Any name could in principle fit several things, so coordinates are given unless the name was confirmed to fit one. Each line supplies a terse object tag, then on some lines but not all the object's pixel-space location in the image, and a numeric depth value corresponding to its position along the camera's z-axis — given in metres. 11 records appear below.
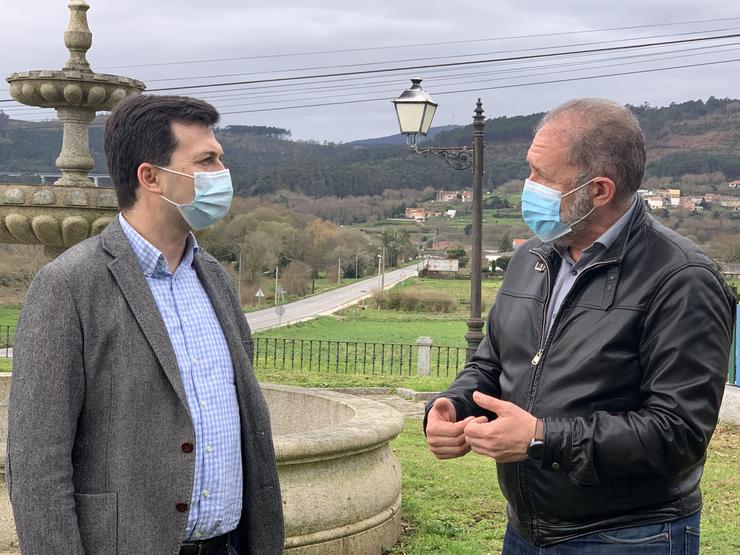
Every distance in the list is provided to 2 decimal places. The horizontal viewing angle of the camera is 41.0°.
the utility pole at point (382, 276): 69.43
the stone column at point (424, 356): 17.83
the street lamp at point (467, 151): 13.13
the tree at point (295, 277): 74.06
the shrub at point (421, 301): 57.59
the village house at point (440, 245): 95.77
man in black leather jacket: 2.67
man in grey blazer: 2.61
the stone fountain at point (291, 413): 5.60
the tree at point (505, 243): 67.41
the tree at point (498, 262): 58.05
